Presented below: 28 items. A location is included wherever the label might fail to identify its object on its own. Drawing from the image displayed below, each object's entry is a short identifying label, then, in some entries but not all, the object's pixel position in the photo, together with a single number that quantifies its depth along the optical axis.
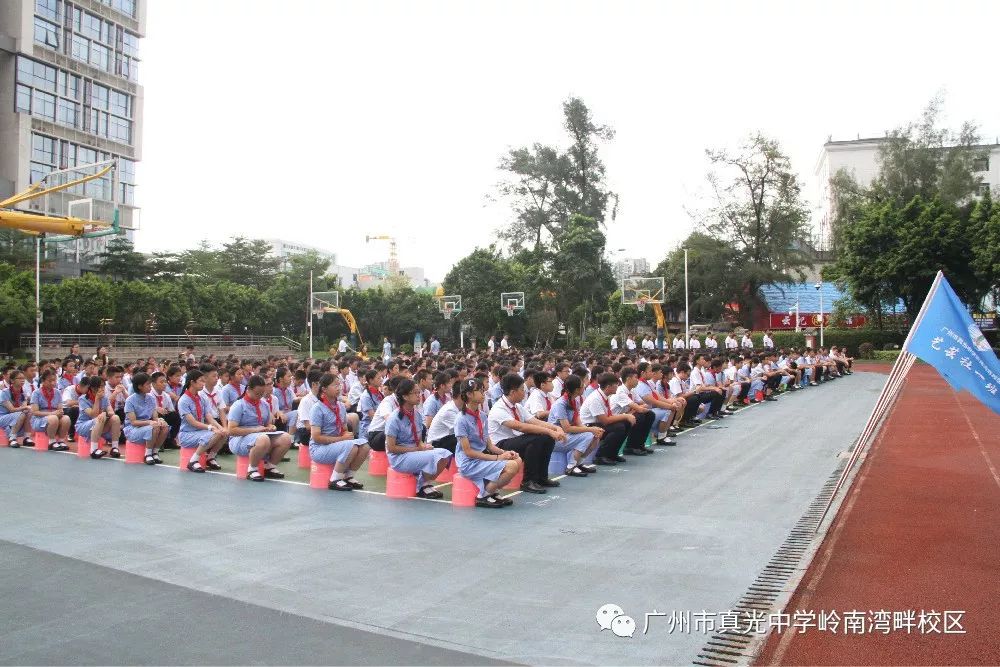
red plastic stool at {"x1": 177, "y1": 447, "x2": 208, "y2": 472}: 9.80
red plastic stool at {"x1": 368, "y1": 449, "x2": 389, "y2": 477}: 9.57
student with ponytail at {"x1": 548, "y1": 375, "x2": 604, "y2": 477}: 9.27
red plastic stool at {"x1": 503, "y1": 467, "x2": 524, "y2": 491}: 8.44
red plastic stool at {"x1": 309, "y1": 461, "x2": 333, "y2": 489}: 8.55
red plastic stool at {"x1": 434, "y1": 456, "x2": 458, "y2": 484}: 9.18
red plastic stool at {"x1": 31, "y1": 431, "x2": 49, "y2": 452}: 11.47
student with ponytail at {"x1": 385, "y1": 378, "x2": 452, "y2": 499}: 7.89
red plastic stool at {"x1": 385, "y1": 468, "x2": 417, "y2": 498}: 8.09
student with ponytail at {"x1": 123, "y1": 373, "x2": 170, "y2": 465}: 10.23
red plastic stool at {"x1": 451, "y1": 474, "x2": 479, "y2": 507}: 7.66
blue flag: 6.61
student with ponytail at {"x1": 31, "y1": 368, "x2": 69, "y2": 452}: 11.41
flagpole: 7.28
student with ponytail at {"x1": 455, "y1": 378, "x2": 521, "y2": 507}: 7.54
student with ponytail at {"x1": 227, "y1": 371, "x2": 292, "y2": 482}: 8.98
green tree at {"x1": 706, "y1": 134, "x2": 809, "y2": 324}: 45.56
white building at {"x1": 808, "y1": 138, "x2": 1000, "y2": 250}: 57.50
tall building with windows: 45.53
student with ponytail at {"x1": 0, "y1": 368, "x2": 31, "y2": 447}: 11.89
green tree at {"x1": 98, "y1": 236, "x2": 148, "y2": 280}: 48.84
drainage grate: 4.10
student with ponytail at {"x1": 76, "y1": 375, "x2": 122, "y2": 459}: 10.69
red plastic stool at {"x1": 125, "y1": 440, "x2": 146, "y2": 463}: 10.36
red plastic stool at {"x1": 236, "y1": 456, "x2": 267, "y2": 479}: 9.18
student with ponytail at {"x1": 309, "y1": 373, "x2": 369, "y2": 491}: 8.41
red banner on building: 44.47
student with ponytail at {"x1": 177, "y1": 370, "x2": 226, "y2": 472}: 9.59
